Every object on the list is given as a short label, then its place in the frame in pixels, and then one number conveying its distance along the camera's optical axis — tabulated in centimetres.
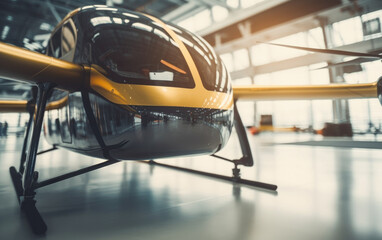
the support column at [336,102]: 1112
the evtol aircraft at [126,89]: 152
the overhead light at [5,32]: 883
